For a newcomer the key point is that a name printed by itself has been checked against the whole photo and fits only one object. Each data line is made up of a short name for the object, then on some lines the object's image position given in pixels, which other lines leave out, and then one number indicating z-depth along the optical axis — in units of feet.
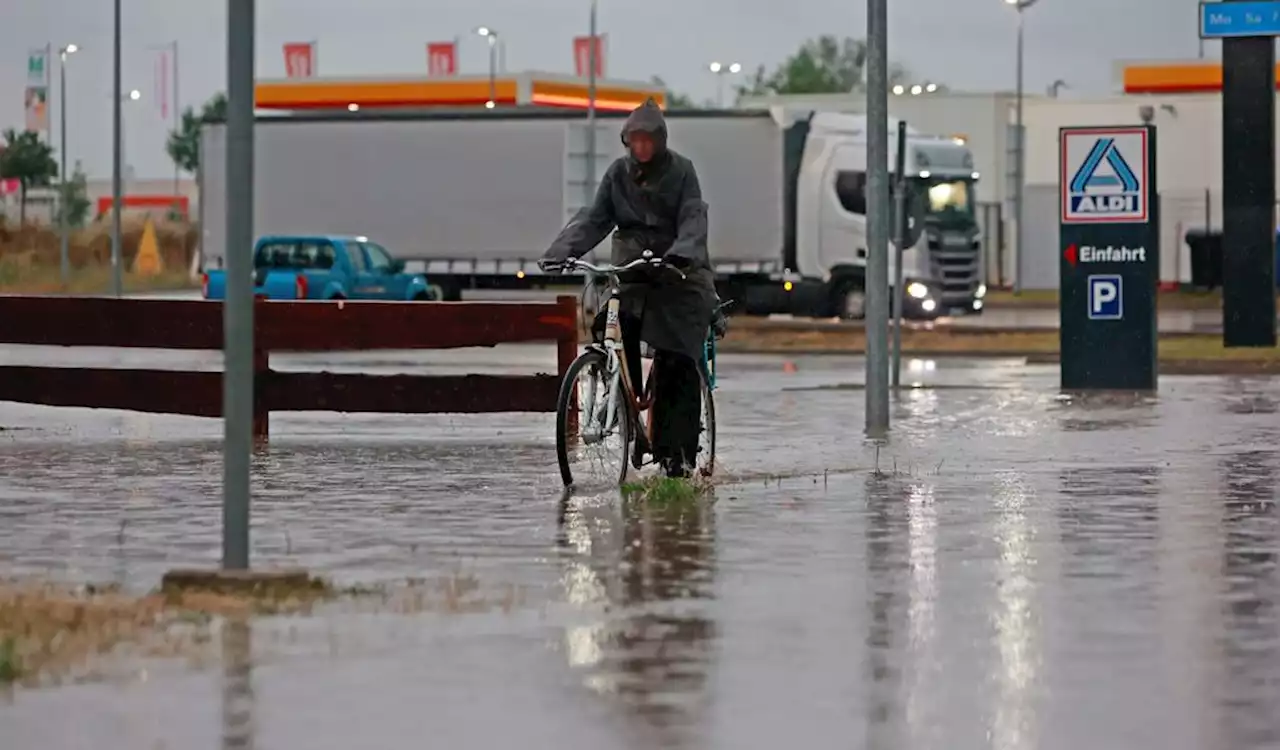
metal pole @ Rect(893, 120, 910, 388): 82.33
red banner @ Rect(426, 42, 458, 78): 336.70
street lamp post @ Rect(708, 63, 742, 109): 439.63
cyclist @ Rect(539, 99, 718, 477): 44.06
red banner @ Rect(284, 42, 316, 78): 315.78
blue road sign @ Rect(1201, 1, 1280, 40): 108.47
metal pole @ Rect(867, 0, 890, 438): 60.44
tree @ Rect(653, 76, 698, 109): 564.55
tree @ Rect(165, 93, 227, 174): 474.90
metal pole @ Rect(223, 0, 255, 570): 31.37
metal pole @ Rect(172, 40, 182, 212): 481.26
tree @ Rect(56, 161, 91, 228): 384.23
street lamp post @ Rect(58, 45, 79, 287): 227.20
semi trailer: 151.53
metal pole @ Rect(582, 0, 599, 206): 145.79
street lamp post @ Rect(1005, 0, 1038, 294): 215.72
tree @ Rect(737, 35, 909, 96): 598.34
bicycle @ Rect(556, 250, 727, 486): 43.19
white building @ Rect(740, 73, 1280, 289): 235.40
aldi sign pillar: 82.38
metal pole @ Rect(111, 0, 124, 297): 161.07
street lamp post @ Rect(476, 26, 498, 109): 236.63
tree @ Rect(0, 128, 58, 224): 351.05
